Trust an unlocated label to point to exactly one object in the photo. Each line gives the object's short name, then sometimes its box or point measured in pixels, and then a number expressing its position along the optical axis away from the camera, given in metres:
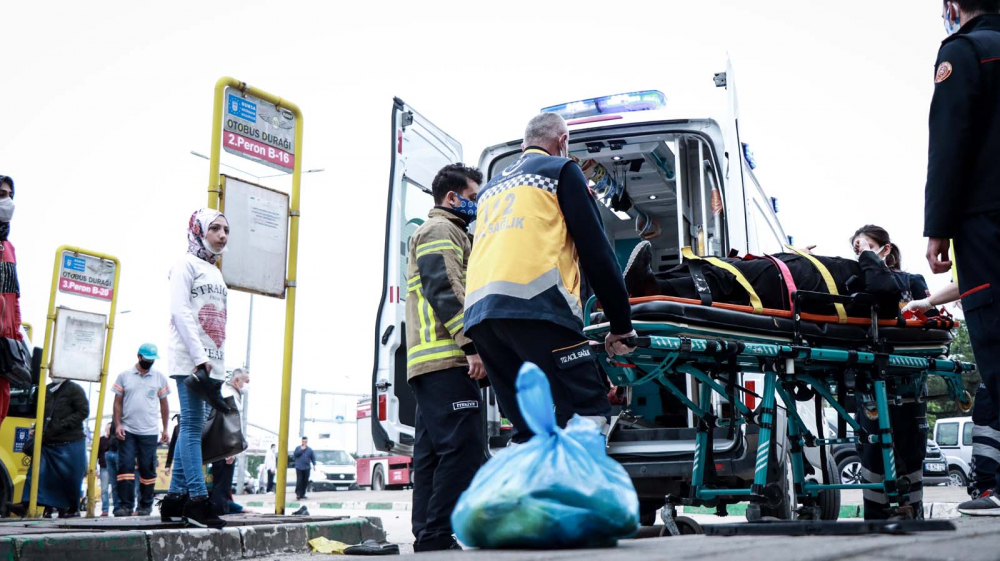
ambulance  5.29
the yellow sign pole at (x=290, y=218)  6.20
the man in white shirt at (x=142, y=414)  9.59
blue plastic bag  2.25
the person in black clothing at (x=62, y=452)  9.59
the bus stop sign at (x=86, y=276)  10.52
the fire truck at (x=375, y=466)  28.17
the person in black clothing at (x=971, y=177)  3.26
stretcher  4.30
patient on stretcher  4.46
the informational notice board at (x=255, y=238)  6.25
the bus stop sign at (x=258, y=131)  6.41
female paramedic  4.96
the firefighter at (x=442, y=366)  4.11
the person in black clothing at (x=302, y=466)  23.66
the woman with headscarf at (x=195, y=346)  4.96
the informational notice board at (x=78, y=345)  10.03
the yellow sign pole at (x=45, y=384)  8.93
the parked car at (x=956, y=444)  20.27
